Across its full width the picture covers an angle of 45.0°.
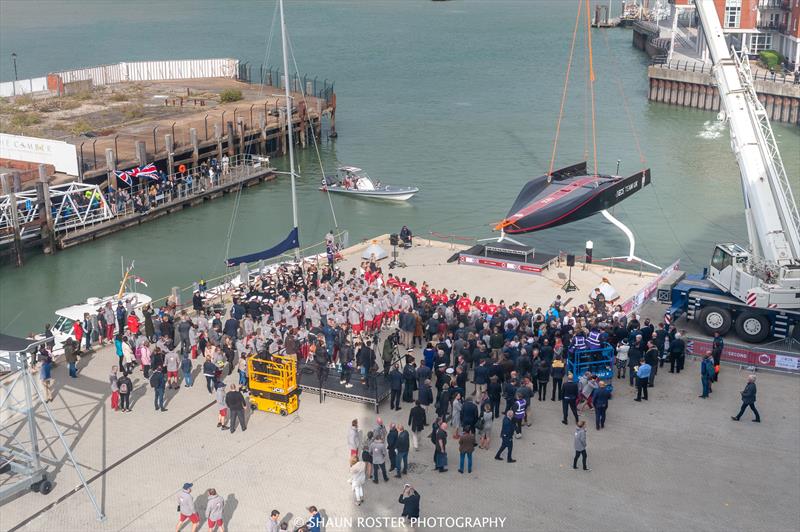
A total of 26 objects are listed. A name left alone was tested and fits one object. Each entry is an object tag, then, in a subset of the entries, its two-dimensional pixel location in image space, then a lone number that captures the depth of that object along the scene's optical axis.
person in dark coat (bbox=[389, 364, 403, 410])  21.52
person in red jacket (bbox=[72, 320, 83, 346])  26.08
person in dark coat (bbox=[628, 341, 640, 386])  22.77
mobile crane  25.45
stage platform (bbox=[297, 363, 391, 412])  22.09
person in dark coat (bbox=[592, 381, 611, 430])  20.38
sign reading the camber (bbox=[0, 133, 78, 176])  46.22
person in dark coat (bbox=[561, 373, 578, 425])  20.84
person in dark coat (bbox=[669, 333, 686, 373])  23.70
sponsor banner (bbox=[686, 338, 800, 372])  23.95
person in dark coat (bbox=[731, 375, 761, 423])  20.97
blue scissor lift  22.78
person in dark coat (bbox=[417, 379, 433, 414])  20.58
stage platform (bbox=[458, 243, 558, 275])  32.69
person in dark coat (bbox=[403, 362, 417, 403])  21.73
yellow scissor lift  21.81
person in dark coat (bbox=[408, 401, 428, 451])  19.67
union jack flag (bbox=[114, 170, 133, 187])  47.93
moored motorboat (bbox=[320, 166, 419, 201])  52.09
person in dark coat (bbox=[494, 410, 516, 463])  19.11
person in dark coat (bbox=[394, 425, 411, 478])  18.44
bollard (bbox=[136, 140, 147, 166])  49.44
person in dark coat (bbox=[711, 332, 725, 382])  23.17
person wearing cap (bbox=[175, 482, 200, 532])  16.75
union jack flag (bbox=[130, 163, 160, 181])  48.53
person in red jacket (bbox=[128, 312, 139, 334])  26.48
